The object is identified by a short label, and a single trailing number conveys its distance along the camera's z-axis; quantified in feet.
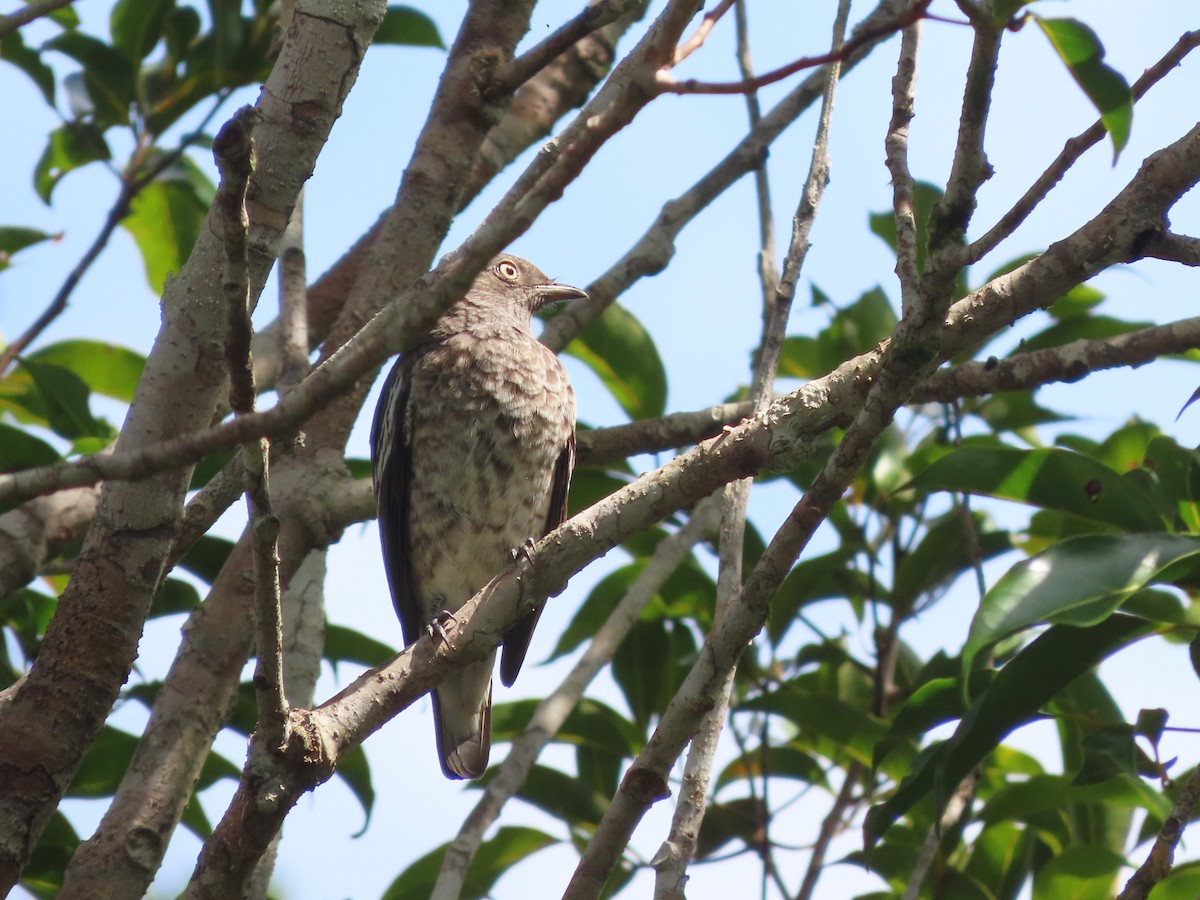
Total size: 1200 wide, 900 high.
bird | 33.65
